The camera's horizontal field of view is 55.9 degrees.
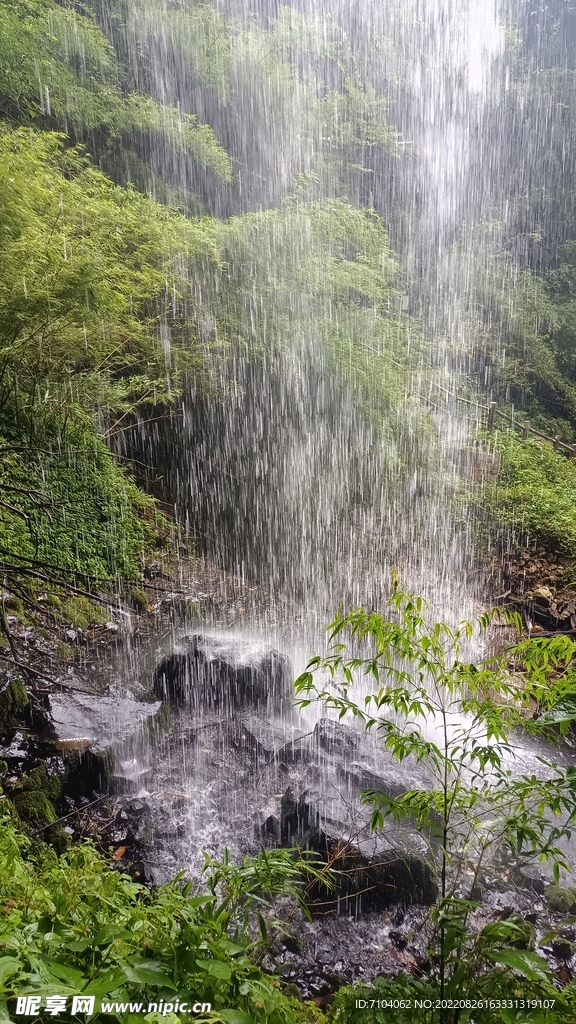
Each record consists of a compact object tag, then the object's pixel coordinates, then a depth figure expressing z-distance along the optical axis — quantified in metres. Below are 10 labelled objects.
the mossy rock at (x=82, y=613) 6.30
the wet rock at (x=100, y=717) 4.83
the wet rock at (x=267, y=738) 5.16
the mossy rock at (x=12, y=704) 4.57
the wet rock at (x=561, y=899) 3.82
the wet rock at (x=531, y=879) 3.97
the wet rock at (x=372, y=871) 3.66
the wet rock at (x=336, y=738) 5.06
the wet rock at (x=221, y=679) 5.87
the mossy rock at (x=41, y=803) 3.87
